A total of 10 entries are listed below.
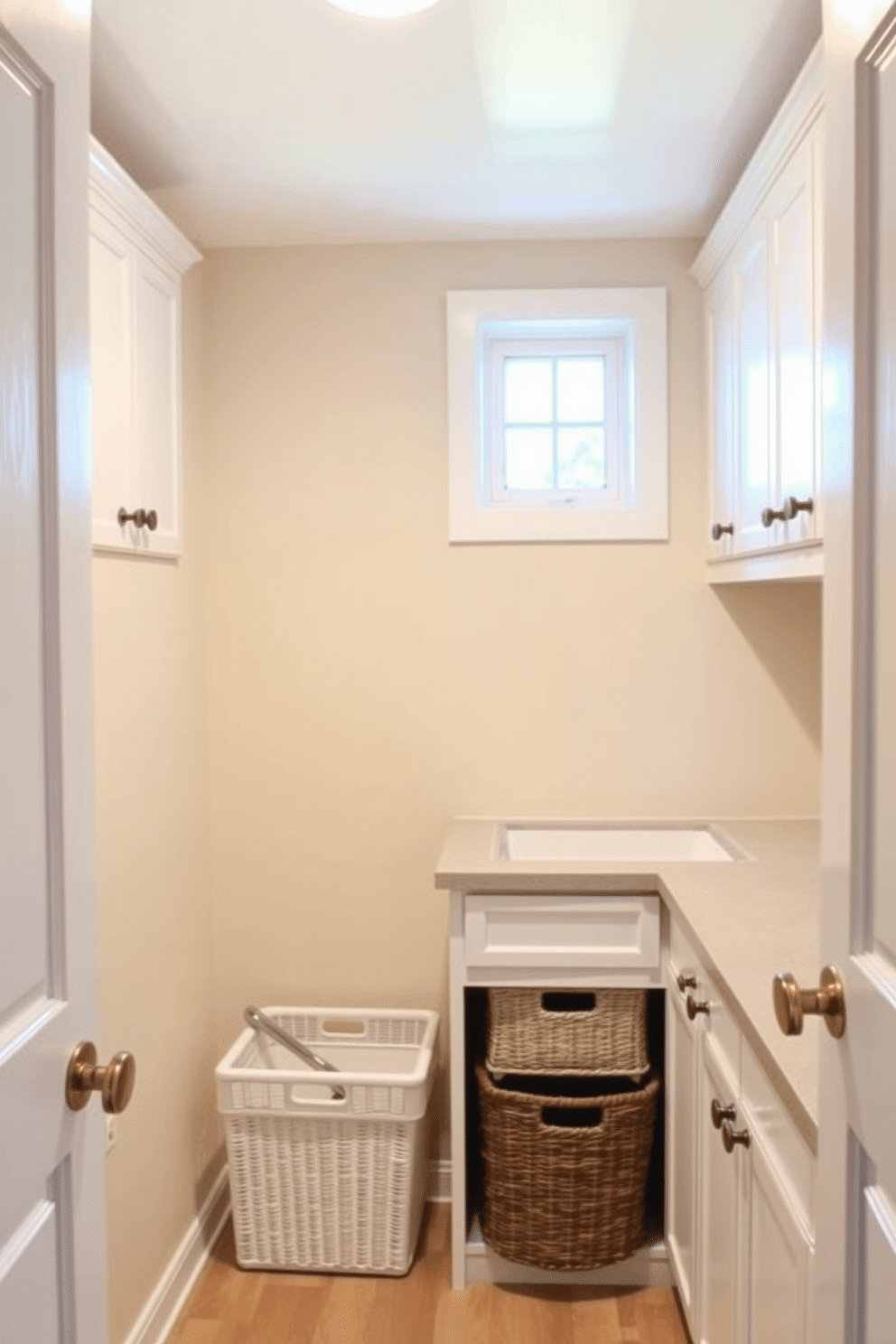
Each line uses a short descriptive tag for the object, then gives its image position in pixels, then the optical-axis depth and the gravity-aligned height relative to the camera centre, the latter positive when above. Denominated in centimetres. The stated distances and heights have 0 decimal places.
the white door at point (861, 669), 86 -3
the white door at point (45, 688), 91 -4
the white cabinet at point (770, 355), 181 +51
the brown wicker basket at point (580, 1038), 242 -85
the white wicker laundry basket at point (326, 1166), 246 -115
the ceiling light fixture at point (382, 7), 170 +93
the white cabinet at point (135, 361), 203 +54
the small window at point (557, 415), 283 +55
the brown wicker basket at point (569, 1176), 238 -113
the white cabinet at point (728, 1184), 136 -79
